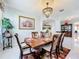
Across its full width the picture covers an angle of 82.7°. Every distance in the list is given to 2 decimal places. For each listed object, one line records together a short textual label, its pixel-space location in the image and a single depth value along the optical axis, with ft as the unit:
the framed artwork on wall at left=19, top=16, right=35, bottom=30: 10.19
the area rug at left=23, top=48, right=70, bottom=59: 4.92
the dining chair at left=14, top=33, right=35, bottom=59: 4.18
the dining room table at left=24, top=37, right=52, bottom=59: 5.23
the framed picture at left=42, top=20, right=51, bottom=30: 14.59
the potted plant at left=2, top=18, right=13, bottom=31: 8.06
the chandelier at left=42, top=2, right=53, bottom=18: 6.57
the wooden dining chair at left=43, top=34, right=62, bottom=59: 4.67
